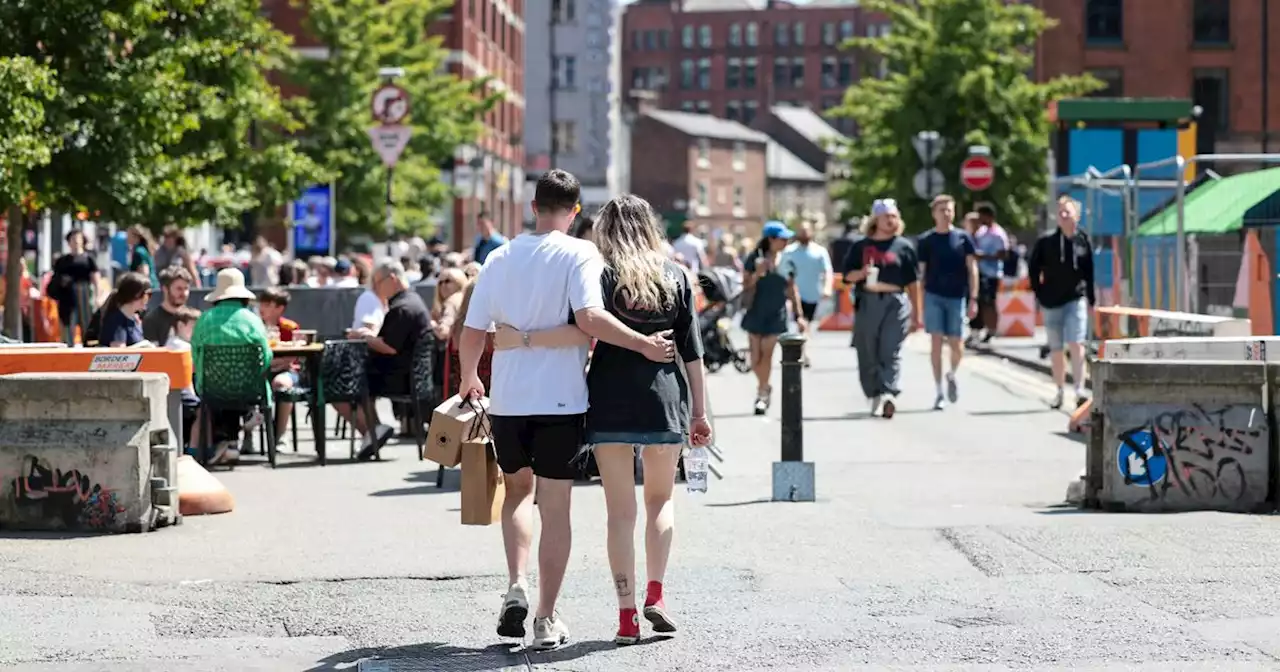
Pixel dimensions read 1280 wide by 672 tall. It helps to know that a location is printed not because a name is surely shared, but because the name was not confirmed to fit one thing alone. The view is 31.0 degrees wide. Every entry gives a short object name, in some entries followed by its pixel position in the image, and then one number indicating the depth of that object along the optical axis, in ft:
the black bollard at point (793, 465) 41.70
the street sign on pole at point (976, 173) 118.42
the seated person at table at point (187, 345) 50.14
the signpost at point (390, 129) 110.22
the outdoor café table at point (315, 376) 52.31
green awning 62.03
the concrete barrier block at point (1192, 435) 38.34
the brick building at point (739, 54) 566.35
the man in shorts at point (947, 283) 64.64
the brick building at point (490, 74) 223.10
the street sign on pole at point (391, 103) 111.45
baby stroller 86.53
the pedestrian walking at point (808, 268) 81.70
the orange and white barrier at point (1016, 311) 110.42
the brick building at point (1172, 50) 227.61
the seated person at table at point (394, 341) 52.80
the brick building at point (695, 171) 430.61
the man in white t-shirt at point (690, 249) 113.80
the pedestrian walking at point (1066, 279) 62.28
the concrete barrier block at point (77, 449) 36.94
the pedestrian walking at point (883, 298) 62.34
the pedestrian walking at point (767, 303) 66.59
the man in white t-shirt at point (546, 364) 25.99
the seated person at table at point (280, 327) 55.47
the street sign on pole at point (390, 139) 110.01
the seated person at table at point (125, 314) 50.78
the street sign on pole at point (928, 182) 107.86
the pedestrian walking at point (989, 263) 100.07
